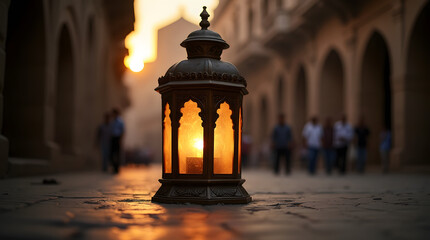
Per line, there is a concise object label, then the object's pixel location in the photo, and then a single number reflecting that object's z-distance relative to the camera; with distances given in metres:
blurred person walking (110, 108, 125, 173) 12.85
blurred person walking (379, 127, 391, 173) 15.74
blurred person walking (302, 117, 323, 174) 15.12
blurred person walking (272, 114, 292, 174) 14.22
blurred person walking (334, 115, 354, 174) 15.08
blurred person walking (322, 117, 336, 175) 15.06
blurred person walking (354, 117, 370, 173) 15.89
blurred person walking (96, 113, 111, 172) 13.59
